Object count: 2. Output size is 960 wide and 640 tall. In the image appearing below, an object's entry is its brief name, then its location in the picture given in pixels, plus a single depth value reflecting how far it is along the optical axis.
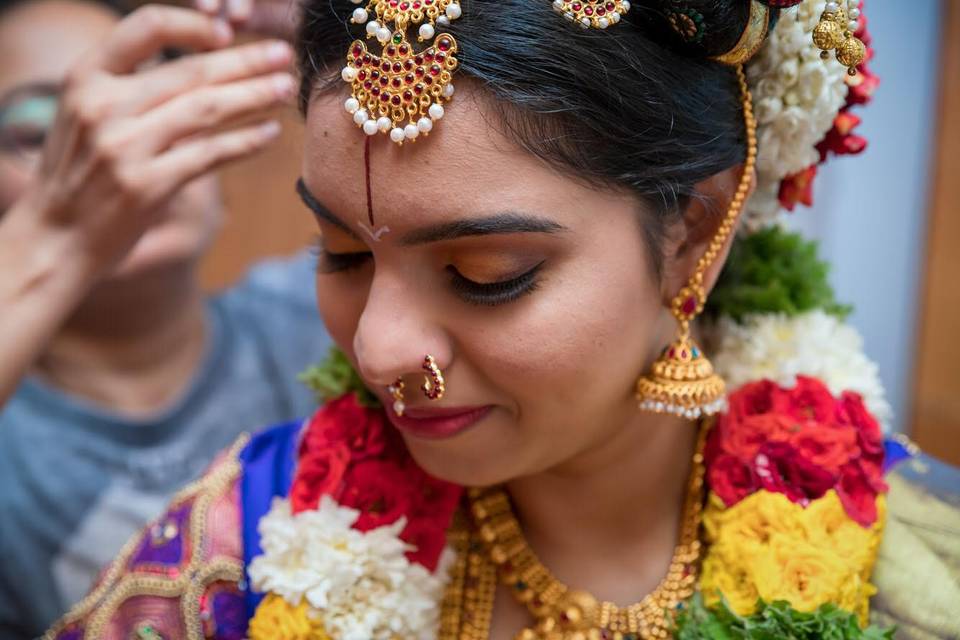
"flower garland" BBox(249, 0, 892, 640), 0.64
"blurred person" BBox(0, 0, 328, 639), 0.75
